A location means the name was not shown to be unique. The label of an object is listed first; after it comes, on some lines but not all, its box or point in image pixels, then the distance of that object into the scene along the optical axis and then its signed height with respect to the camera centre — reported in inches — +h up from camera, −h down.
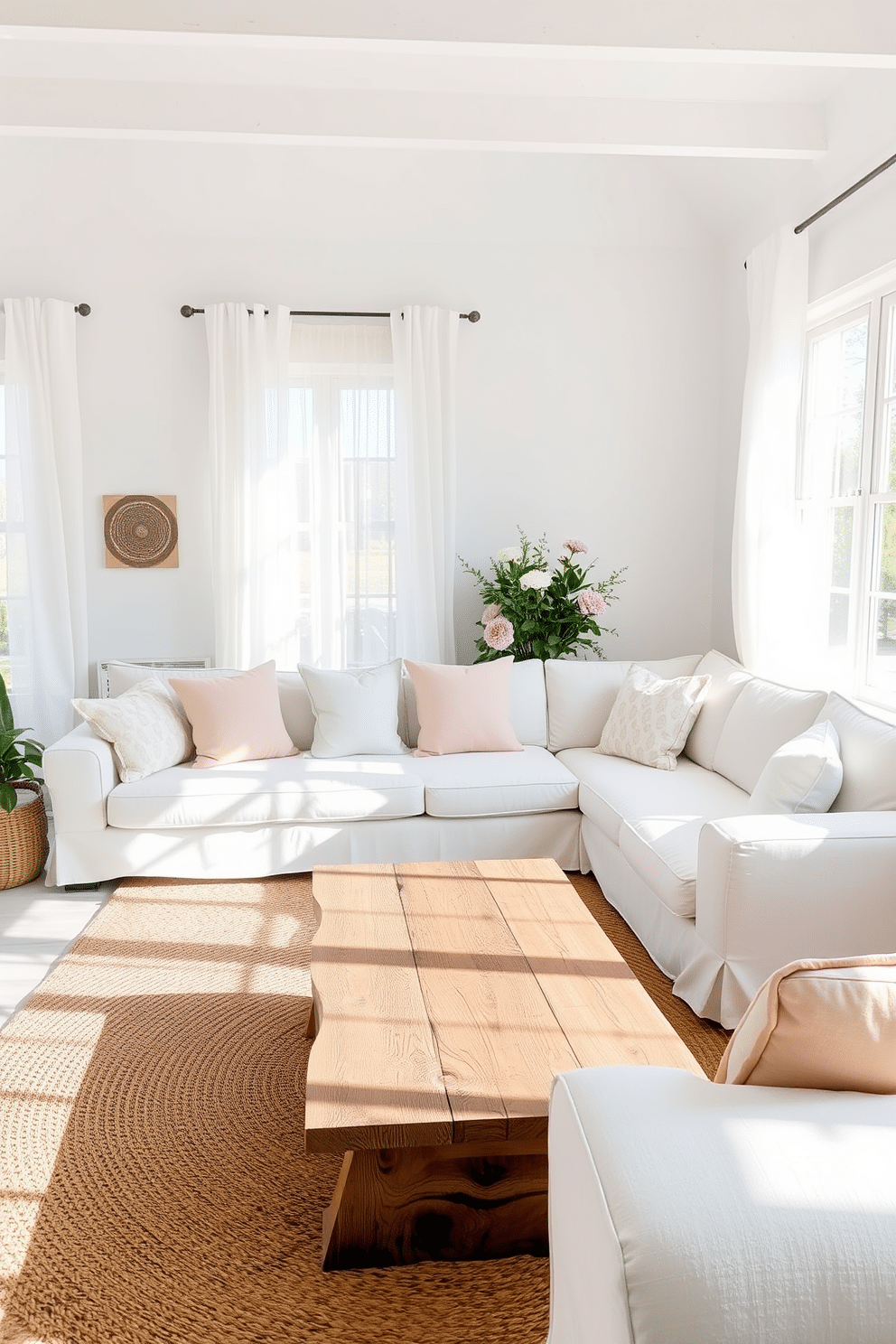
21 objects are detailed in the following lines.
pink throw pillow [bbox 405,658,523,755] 172.2 -29.3
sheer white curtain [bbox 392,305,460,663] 200.8 +13.4
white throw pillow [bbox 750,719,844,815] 120.3 -28.9
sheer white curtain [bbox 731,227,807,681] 167.9 +10.2
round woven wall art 202.2 +1.2
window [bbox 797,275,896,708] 153.2 +5.9
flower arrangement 195.6 -13.9
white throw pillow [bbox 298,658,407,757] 170.2 -29.5
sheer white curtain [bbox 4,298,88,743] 192.7 +3.9
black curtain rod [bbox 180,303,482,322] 195.8 +42.5
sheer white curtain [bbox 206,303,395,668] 197.5 +8.7
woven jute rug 71.9 -53.3
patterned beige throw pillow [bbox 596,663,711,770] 165.0 -30.2
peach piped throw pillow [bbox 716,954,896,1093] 50.8 -24.6
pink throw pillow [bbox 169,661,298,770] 165.6 -29.3
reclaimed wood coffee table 69.5 -38.4
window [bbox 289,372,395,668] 203.3 +6.2
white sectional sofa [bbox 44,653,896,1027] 127.0 -38.3
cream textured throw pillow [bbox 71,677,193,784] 156.8 -29.4
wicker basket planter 156.9 -46.5
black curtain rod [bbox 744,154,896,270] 137.5 +47.7
